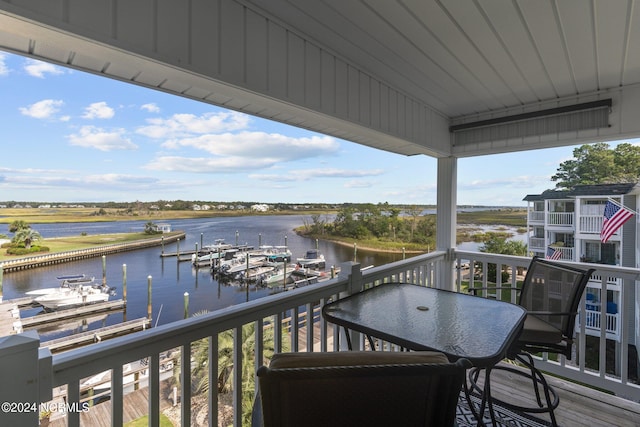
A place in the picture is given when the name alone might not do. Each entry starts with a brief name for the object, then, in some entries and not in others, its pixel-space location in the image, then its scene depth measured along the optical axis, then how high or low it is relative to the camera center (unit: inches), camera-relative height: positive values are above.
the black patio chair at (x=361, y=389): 30.8 -19.0
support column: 147.6 -1.0
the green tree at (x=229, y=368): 108.7 -66.5
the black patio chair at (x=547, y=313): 83.5 -32.0
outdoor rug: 85.5 -61.7
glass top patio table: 54.1 -24.5
